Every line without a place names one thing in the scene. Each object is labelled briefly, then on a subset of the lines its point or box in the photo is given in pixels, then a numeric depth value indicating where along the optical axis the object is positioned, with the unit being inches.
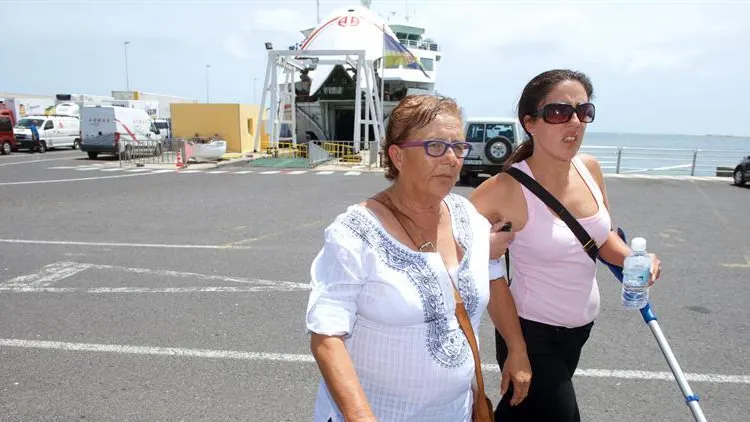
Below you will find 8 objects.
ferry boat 1291.8
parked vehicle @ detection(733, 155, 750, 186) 674.2
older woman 64.5
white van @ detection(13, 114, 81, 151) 1146.0
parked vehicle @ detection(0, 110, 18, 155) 1098.7
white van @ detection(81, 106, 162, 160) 994.7
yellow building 1250.6
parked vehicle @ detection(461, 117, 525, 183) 642.2
